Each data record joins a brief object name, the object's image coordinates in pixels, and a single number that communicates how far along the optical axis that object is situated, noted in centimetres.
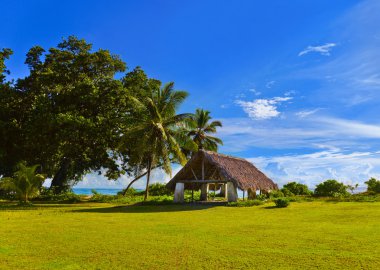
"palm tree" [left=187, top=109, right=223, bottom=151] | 3812
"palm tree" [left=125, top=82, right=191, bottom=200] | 2462
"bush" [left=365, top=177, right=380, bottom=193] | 2920
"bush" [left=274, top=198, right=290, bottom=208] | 1911
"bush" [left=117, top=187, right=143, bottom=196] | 3585
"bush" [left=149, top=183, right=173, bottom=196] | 3694
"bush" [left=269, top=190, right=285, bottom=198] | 2750
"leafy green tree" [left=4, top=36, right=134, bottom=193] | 2638
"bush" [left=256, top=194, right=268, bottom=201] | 2566
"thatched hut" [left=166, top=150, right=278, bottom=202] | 2203
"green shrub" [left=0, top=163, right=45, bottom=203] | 2206
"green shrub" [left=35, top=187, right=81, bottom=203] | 2719
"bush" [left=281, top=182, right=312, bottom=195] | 3294
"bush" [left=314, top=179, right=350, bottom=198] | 2872
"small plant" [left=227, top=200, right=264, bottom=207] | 2083
